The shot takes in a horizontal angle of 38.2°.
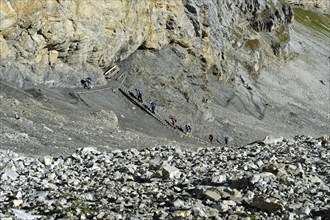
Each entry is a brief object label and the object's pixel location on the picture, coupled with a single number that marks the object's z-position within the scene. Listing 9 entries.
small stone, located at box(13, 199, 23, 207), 11.62
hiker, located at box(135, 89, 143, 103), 57.75
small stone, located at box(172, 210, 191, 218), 10.84
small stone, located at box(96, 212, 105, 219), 10.72
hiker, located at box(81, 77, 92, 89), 51.84
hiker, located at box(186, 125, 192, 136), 59.03
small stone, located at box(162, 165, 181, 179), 14.98
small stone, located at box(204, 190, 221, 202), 12.07
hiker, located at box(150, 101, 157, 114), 57.40
